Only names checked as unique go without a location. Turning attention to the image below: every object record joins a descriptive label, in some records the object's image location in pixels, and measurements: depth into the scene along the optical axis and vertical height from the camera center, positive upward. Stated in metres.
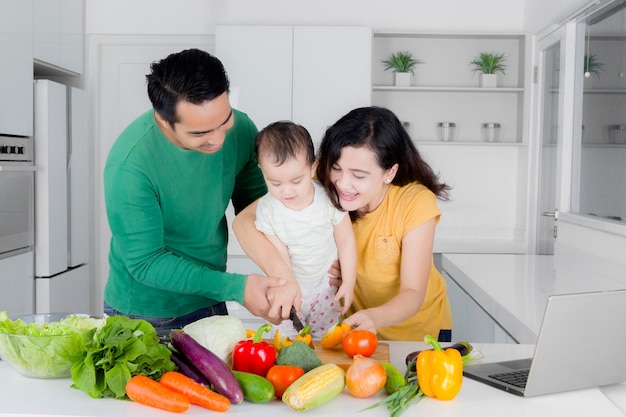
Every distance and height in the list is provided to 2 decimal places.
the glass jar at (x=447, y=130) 4.91 +0.25
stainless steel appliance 3.81 -0.19
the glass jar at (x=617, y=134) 3.41 +0.17
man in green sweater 1.77 -0.09
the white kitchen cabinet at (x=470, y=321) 2.78 -0.67
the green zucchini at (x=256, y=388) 1.29 -0.41
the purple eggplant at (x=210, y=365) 1.29 -0.37
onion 1.32 -0.39
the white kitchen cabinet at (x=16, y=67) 3.86 +0.53
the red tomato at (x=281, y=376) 1.32 -0.39
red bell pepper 1.39 -0.38
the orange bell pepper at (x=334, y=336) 1.59 -0.38
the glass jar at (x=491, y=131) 4.94 +0.25
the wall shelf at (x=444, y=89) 4.82 +0.53
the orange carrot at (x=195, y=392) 1.25 -0.40
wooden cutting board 1.49 -0.41
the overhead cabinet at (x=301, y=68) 4.64 +0.63
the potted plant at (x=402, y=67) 4.88 +0.68
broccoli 1.39 -0.38
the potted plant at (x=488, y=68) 4.88 +0.69
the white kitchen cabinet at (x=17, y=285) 3.88 -0.70
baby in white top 1.93 -0.17
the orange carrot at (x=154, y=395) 1.25 -0.41
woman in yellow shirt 1.97 -0.12
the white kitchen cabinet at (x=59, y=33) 4.33 +0.83
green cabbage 1.45 -0.35
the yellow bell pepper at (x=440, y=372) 1.31 -0.38
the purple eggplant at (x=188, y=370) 1.33 -0.39
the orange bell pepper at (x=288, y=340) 1.54 -0.38
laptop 1.30 -0.34
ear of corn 1.24 -0.39
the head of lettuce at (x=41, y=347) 1.38 -0.36
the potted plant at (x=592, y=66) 3.78 +0.56
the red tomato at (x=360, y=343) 1.51 -0.37
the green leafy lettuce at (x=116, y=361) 1.30 -0.36
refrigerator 4.27 -0.24
